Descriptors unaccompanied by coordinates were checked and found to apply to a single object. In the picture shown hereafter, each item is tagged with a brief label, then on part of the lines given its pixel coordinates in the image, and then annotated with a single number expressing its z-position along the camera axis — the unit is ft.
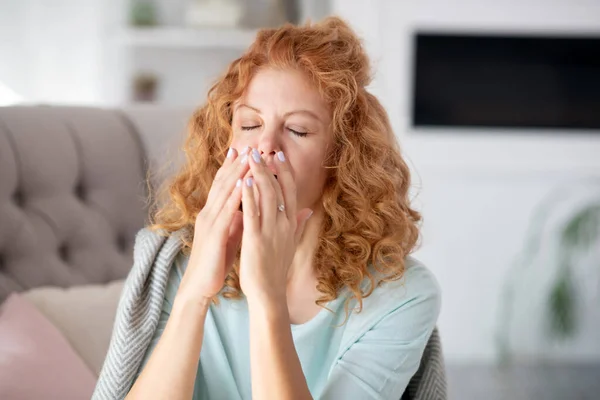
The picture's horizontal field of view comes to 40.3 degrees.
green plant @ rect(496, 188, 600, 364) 12.23
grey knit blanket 4.48
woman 4.13
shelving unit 13.94
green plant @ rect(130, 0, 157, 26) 14.03
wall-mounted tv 13.87
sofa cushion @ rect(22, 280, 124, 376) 5.69
